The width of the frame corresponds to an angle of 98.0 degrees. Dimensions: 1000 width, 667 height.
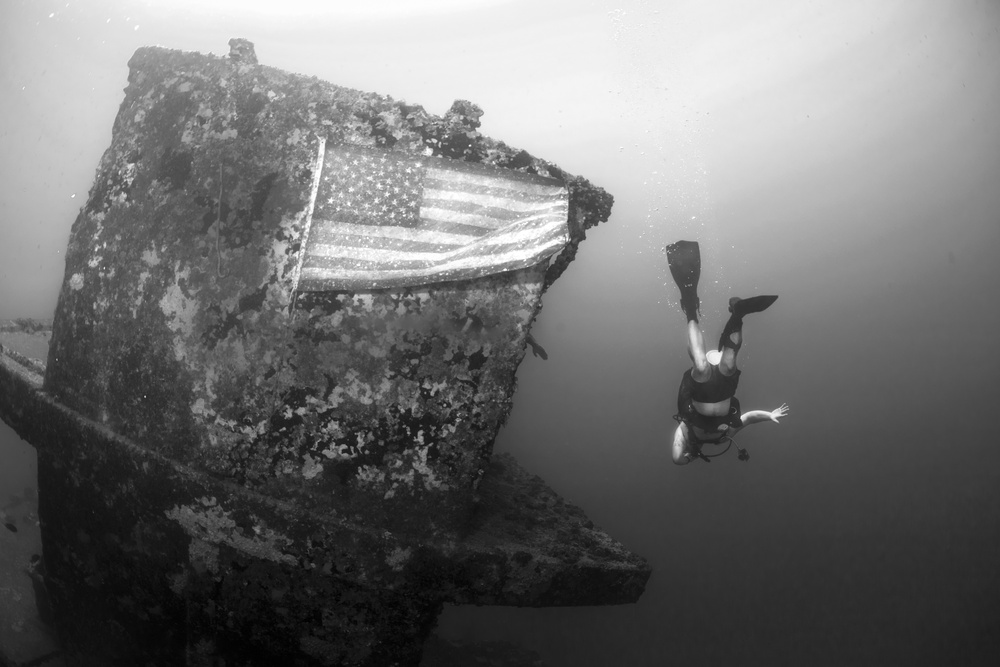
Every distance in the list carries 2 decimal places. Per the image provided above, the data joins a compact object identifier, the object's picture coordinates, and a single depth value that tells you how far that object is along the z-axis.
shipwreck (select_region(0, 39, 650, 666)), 2.01
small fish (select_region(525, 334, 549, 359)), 3.49
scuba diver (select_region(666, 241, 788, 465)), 5.62
